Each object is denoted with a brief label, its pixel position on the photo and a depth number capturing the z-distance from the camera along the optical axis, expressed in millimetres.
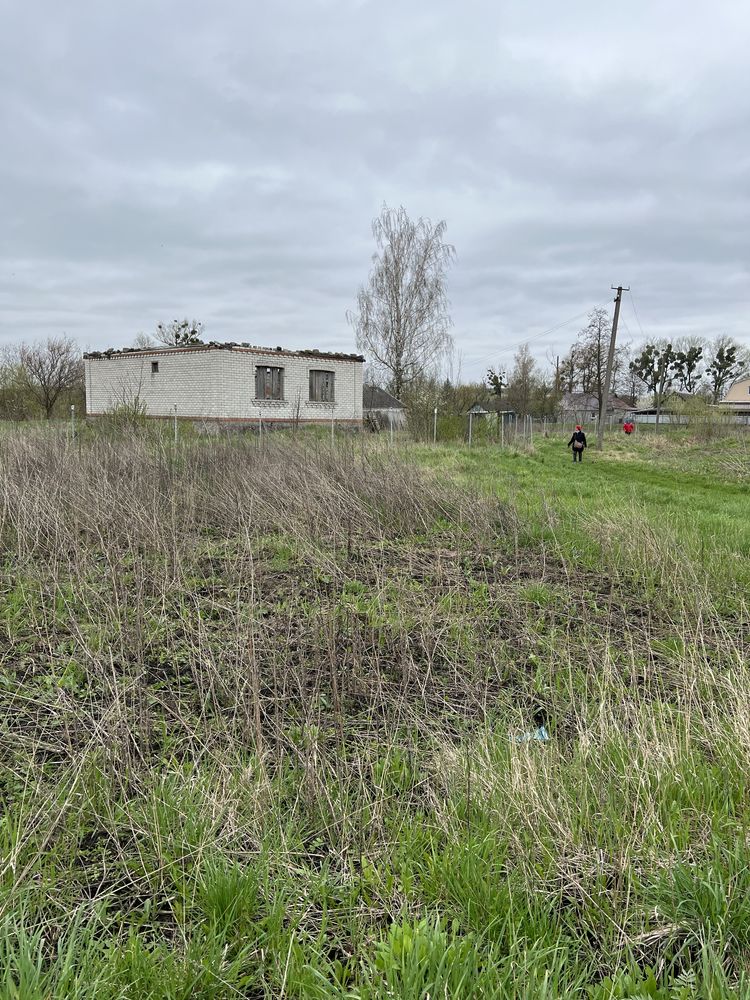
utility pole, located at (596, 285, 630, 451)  24766
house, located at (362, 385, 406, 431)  30166
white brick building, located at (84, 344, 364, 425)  22688
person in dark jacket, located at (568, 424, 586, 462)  19406
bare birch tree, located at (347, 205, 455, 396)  35281
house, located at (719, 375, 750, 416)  65975
